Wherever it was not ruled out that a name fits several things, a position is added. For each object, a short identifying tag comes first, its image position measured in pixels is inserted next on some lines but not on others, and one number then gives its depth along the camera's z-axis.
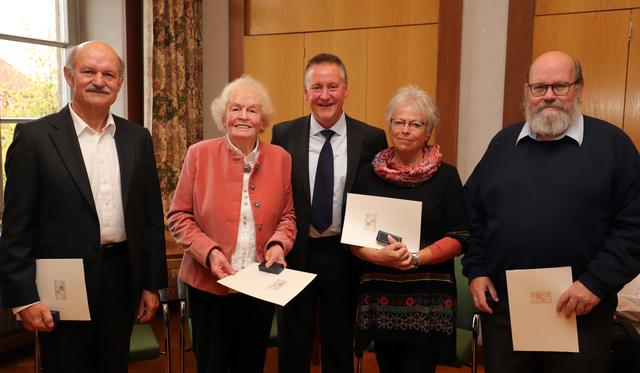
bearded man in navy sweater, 1.72
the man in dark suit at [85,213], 1.74
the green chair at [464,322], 2.53
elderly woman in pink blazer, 2.02
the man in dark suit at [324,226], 2.23
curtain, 3.96
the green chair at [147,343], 2.38
